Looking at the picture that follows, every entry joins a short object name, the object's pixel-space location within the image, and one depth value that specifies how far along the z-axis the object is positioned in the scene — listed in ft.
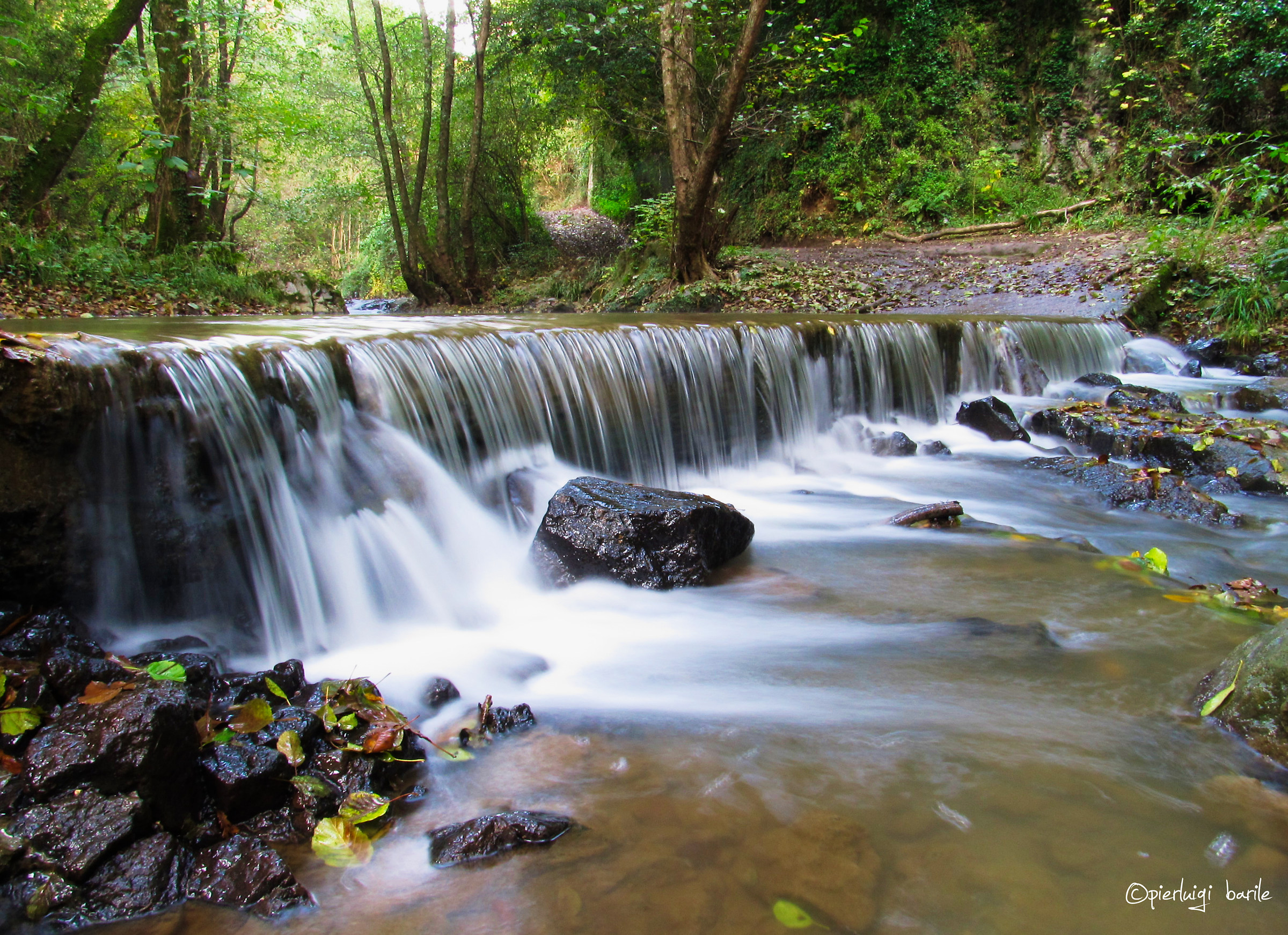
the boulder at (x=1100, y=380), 32.45
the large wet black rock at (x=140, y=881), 6.74
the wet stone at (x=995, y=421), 27.61
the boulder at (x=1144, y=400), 27.32
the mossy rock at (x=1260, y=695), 8.58
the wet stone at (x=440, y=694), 10.58
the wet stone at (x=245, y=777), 7.82
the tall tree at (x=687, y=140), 37.70
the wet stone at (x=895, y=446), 26.45
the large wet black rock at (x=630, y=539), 14.87
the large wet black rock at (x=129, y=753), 7.30
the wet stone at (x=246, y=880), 6.93
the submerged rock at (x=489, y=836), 7.58
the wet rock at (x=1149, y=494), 18.44
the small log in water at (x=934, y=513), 18.20
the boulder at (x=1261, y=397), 28.32
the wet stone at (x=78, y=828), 6.82
